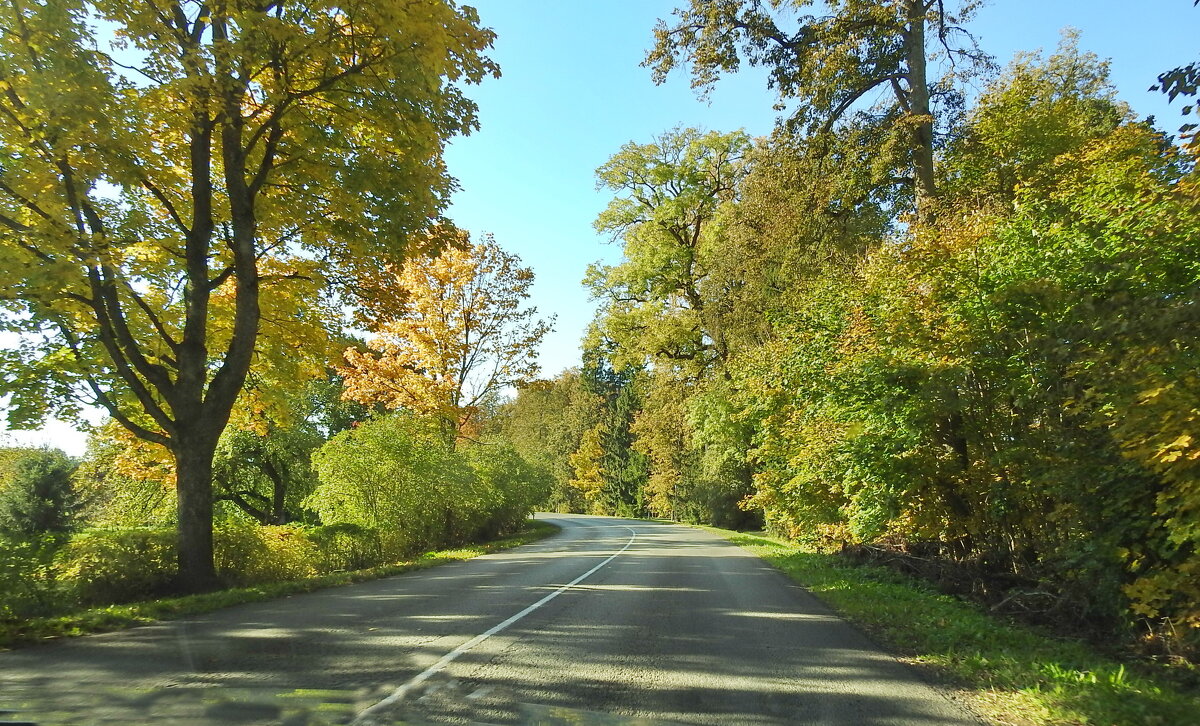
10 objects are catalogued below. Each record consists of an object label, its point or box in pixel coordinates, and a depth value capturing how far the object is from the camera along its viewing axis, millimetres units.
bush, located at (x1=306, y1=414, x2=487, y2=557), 18781
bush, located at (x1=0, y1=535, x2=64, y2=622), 8078
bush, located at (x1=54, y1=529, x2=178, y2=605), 9398
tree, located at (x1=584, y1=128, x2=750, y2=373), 32094
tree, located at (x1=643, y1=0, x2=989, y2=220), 16172
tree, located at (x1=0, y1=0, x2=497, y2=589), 9133
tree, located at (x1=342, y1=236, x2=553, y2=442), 27047
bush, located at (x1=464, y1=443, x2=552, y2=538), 27859
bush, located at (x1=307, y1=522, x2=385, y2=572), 15289
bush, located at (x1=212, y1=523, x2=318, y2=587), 12000
